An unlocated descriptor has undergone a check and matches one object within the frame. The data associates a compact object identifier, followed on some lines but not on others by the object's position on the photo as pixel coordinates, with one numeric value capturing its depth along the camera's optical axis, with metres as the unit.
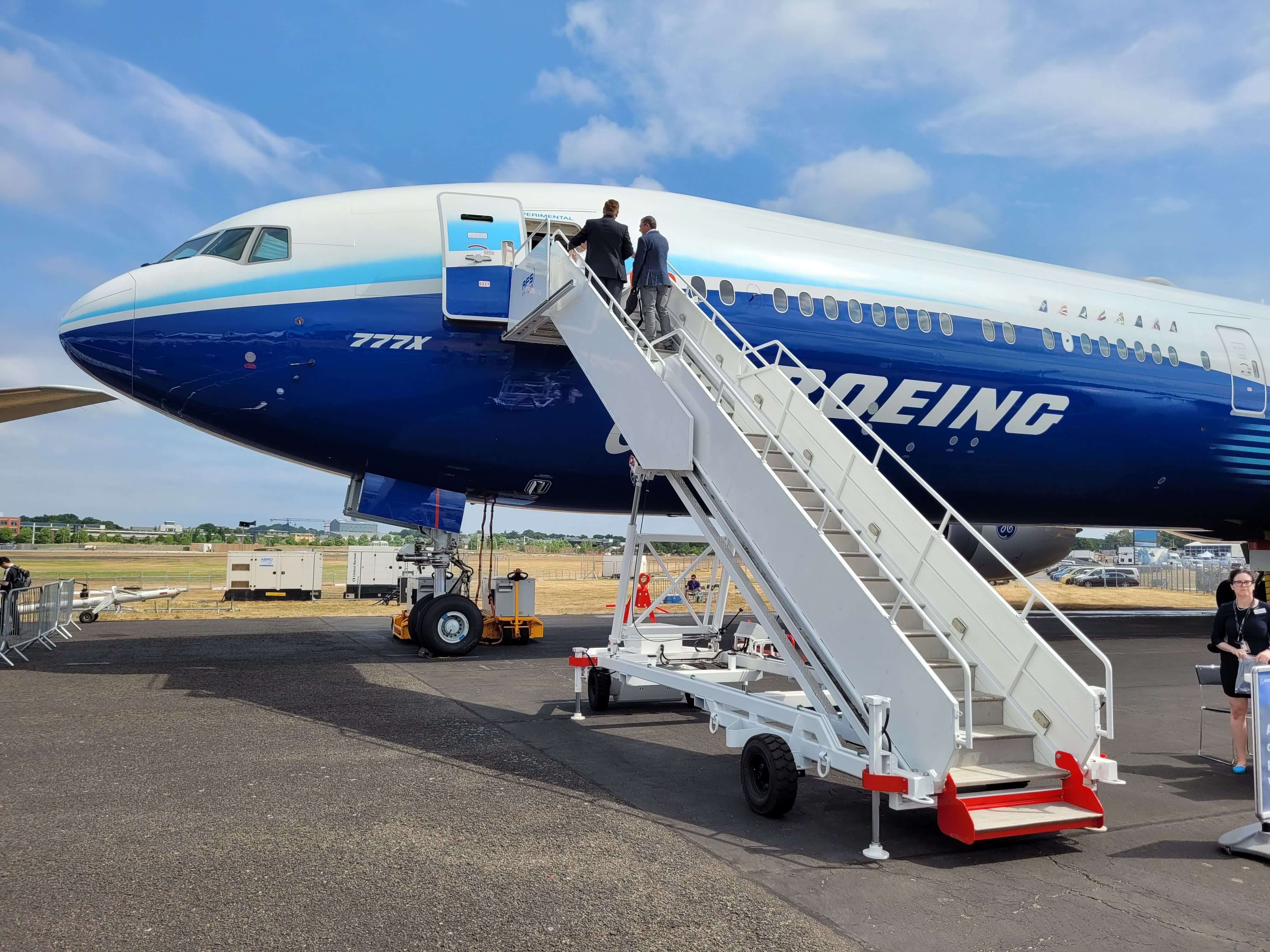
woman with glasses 7.09
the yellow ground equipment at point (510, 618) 15.45
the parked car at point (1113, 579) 48.28
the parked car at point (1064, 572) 59.79
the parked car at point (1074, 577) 51.16
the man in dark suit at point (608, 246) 9.01
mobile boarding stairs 5.23
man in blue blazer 8.46
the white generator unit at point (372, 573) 28.48
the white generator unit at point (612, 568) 46.25
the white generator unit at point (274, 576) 26.61
